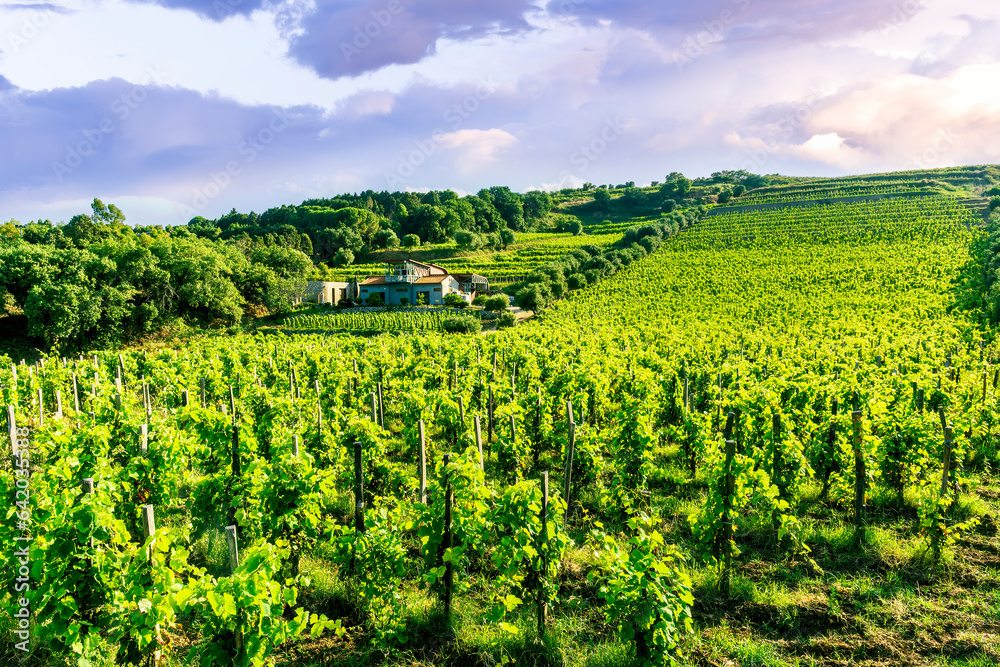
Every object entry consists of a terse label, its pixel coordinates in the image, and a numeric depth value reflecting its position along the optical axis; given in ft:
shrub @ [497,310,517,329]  135.85
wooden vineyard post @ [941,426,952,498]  21.95
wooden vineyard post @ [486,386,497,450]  35.43
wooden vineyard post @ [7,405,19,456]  22.56
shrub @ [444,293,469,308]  169.99
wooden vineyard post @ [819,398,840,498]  26.21
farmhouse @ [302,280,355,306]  181.47
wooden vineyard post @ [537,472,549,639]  16.75
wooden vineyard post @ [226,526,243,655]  16.14
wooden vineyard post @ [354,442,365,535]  19.36
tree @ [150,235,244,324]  122.62
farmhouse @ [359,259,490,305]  180.75
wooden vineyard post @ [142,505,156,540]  15.74
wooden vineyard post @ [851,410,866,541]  22.21
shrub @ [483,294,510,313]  152.40
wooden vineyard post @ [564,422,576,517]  24.72
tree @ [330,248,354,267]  249.96
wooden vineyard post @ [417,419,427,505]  24.41
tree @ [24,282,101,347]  96.68
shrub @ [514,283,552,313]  154.61
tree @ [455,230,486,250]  261.03
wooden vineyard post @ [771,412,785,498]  25.98
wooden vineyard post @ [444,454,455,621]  17.85
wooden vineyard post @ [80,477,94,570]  14.23
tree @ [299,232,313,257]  260.56
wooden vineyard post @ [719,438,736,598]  19.13
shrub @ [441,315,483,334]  130.52
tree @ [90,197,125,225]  186.39
